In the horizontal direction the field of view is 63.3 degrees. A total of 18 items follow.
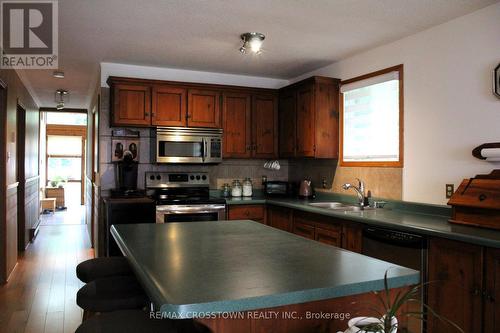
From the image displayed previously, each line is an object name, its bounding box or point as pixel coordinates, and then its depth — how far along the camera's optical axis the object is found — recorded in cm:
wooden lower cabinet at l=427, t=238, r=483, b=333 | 228
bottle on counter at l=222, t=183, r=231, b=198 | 493
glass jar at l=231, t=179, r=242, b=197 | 484
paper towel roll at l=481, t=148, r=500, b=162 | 264
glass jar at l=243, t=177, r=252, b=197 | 490
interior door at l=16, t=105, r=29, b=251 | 564
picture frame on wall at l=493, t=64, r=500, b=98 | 274
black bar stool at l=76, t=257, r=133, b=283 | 202
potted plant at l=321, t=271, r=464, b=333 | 93
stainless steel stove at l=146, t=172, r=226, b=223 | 416
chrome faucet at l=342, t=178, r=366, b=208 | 378
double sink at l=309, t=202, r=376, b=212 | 385
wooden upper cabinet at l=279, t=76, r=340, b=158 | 424
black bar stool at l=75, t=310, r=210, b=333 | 132
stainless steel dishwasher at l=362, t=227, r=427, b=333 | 258
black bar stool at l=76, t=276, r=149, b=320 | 170
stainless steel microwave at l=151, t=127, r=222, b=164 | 445
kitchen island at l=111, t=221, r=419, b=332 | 113
